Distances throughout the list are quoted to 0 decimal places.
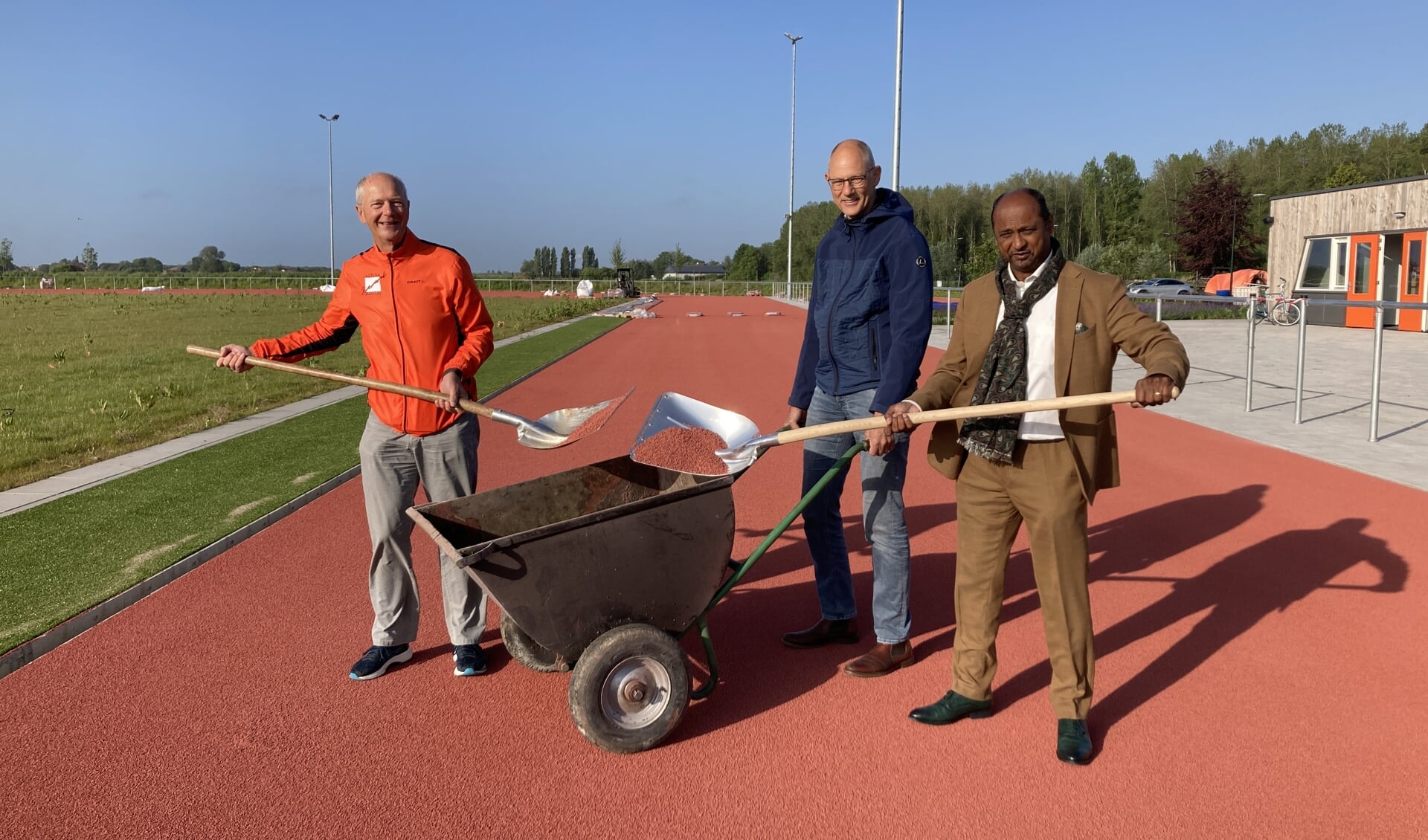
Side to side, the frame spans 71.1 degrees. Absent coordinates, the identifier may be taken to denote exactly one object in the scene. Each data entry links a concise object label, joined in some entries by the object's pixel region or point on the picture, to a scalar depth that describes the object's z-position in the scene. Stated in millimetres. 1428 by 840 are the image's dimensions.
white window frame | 27406
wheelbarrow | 3471
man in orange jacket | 4215
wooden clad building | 24781
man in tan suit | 3447
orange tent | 40156
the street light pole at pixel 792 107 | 56812
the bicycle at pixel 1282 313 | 27156
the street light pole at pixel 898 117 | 28719
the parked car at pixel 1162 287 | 47806
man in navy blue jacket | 4094
